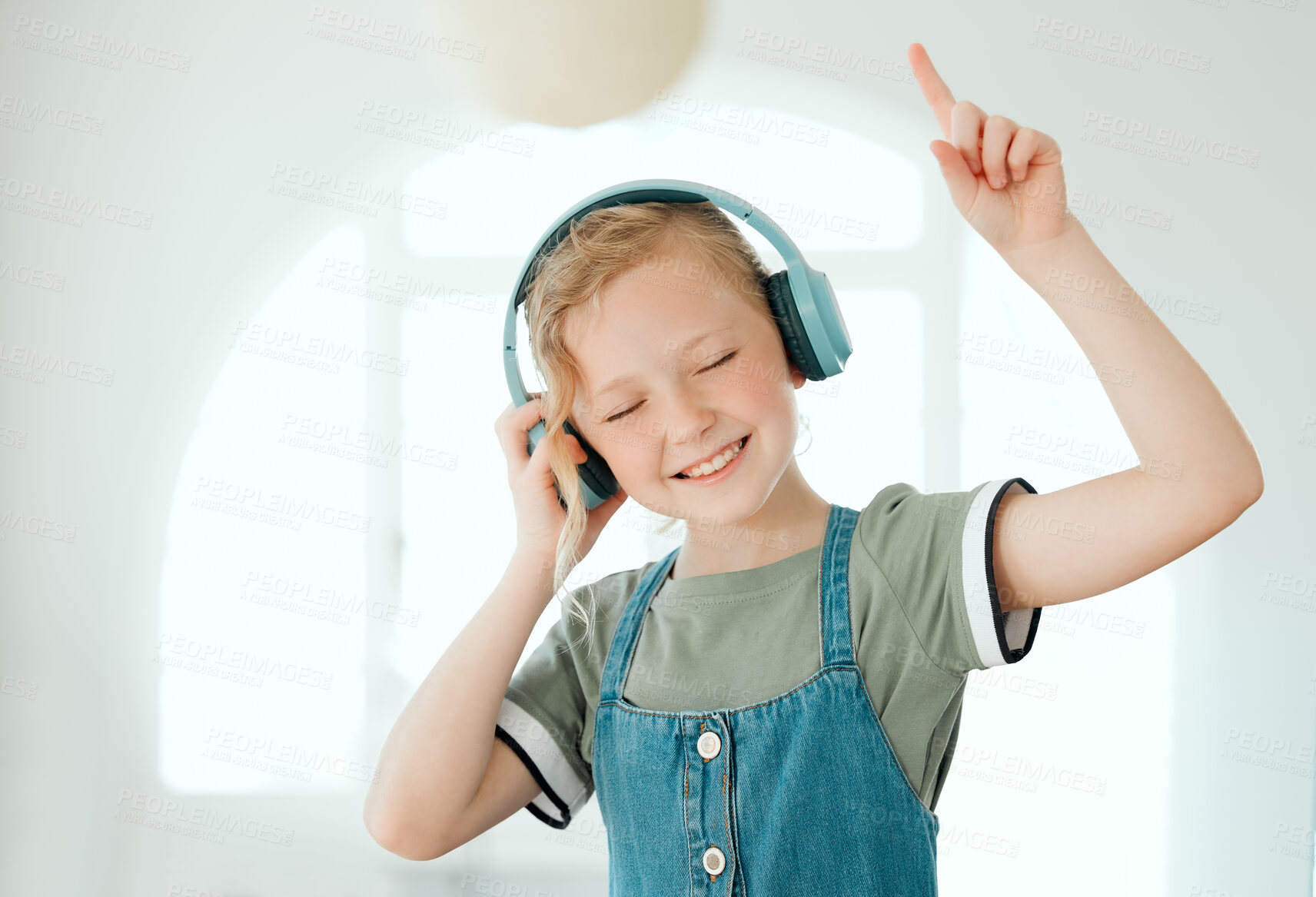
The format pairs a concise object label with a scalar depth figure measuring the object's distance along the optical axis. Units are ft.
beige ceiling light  6.07
